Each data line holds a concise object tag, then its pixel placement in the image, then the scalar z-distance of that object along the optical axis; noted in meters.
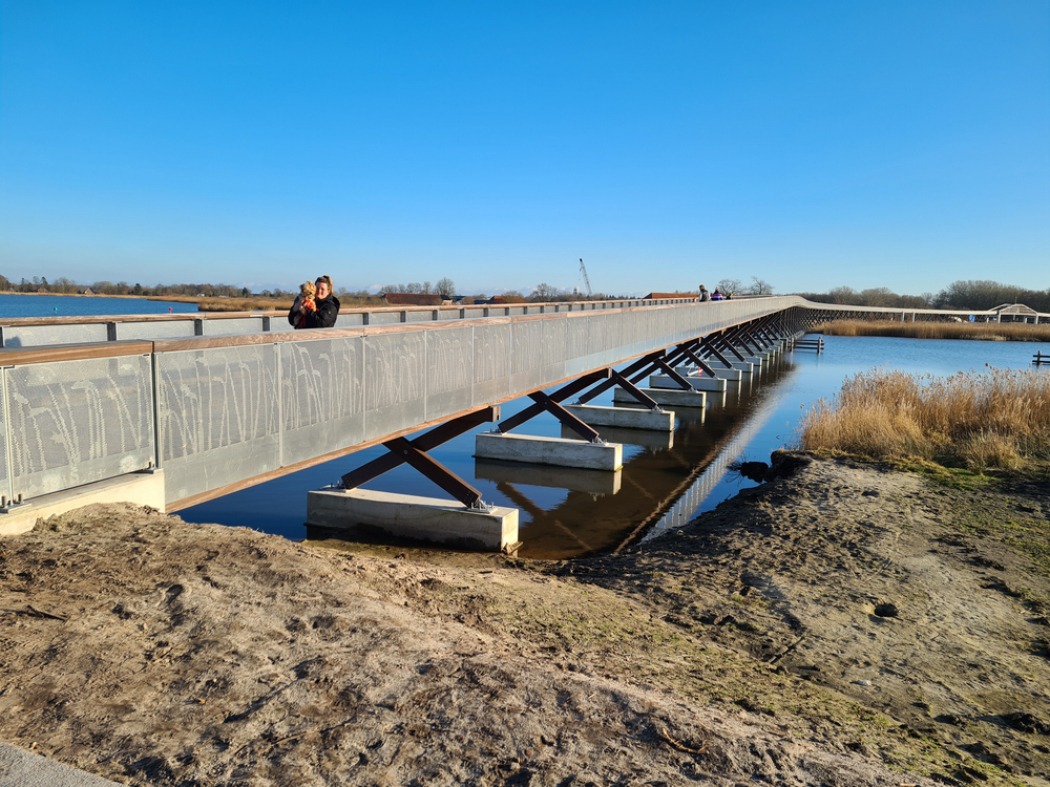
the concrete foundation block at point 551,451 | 16.14
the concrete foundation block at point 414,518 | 10.23
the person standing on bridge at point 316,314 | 9.01
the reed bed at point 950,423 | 14.11
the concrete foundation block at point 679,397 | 26.66
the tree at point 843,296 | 179.86
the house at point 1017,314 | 124.38
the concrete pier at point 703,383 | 30.22
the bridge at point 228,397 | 4.47
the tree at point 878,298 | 175.88
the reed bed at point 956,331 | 79.75
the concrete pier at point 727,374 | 35.19
